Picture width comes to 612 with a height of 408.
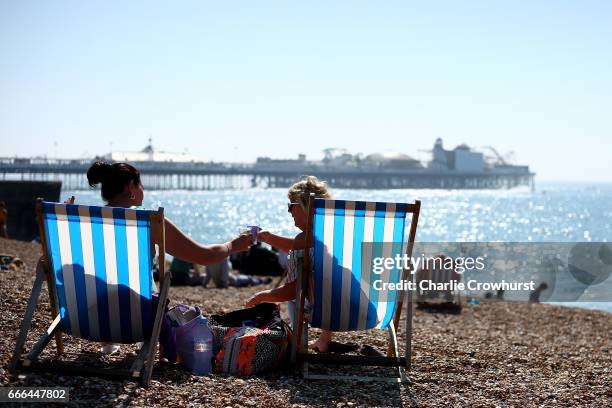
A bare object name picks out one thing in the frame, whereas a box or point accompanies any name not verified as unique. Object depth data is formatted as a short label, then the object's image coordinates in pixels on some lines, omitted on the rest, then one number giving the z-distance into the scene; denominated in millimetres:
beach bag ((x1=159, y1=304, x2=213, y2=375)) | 3018
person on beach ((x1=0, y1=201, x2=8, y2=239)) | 12820
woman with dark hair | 2928
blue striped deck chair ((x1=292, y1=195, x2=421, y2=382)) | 3039
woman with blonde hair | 3194
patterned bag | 3053
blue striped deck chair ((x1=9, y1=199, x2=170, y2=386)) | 2730
